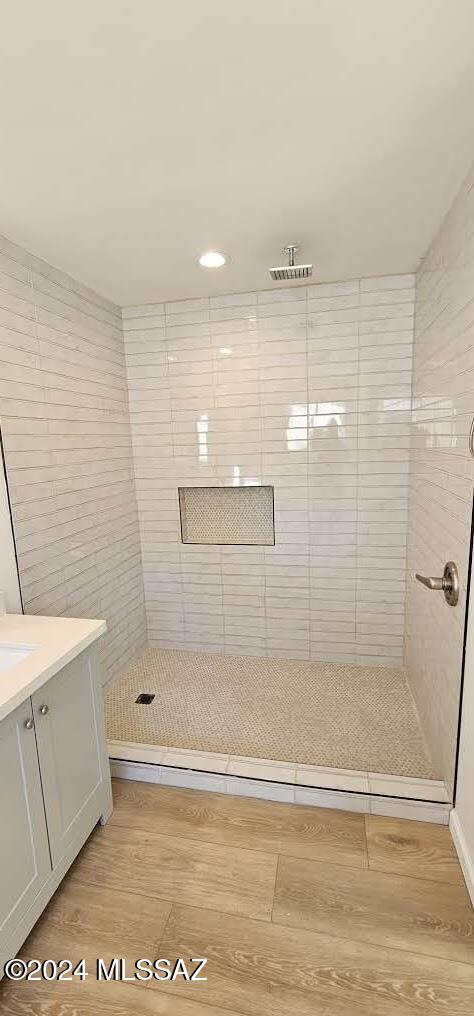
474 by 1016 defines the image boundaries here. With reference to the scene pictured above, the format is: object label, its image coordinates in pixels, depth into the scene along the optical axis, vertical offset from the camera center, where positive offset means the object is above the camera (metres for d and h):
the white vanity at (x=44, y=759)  1.21 -1.01
